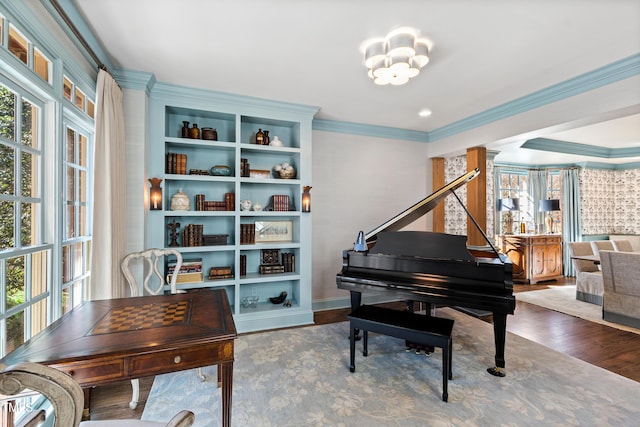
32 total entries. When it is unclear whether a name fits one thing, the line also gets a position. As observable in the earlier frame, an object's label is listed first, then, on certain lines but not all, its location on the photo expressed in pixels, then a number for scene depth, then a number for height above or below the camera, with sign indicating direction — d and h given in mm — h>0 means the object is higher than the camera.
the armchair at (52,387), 726 -430
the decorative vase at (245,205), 3662 +129
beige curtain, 2303 +149
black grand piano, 2406 -503
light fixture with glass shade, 2189 +1256
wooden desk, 1280 -586
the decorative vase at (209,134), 3473 +956
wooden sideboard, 5914 -819
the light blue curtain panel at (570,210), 6605 +111
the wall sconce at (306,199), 3750 +207
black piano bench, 2156 -877
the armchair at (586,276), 4418 -933
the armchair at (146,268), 2558 -495
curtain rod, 1804 +1248
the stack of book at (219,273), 3475 -677
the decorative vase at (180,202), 3291 +151
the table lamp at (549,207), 6211 +171
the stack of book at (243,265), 3609 -602
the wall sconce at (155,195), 3082 +215
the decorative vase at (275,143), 3750 +917
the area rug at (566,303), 3848 -1333
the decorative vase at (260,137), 3709 +978
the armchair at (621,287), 3506 -883
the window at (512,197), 6648 +411
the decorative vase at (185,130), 3385 +972
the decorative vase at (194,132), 3406 +957
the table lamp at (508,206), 6293 +192
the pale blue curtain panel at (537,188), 6852 +623
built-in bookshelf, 3303 +206
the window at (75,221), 2145 -42
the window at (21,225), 1509 -49
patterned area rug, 1962 -1325
